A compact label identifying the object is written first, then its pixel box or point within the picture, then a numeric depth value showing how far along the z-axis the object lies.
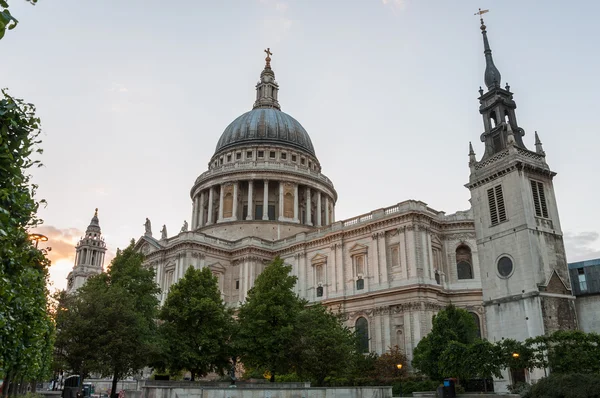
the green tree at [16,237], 10.03
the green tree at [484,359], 31.09
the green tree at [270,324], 37.50
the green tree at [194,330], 37.31
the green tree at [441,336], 38.59
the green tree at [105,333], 33.06
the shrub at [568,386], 22.76
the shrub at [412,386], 38.00
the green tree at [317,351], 36.56
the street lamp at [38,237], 15.65
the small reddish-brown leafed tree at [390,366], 45.16
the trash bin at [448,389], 30.95
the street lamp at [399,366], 44.97
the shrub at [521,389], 26.60
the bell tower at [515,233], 34.38
